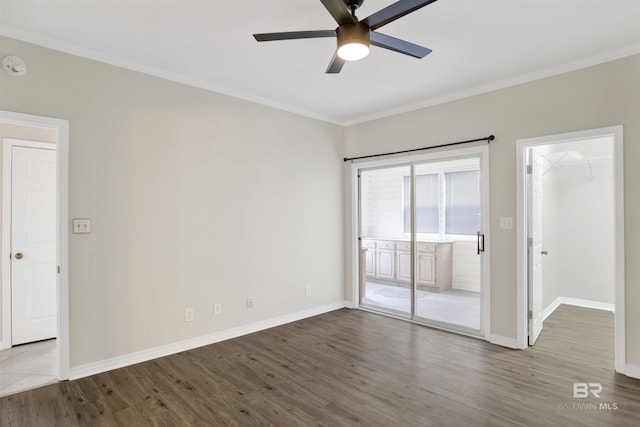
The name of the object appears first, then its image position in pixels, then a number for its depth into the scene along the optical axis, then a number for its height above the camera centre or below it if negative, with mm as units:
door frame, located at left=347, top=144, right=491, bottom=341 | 3787 +87
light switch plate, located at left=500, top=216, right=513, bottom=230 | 3619 -90
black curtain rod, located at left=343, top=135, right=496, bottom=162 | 3747 +850
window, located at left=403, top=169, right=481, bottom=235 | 4012 +153
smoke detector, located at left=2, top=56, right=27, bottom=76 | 2619 +1185
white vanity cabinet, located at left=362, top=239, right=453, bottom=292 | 4391 -662
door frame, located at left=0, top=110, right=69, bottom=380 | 2857 -193
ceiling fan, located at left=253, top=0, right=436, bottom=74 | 1859 +1124
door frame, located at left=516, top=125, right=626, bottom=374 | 2957 -130
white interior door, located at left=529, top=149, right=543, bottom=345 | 3617 -378
